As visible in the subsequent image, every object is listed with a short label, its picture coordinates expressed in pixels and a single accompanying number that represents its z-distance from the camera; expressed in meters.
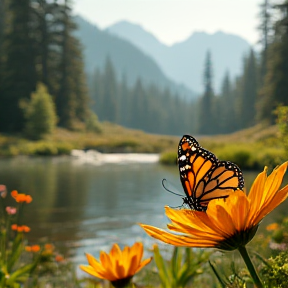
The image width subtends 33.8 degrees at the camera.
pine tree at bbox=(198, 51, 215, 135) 68.62
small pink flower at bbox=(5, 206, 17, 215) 2.37
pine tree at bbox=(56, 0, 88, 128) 37.84
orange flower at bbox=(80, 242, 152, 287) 0.83
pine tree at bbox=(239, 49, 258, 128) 55.44
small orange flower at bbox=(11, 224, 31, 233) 2.17
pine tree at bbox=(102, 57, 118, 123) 80.81
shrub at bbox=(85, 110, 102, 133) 38.31
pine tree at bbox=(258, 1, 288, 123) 27.25
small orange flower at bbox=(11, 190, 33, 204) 1.95
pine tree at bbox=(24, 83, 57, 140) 29.86
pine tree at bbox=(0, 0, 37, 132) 35.45
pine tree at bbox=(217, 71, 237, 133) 65.44
